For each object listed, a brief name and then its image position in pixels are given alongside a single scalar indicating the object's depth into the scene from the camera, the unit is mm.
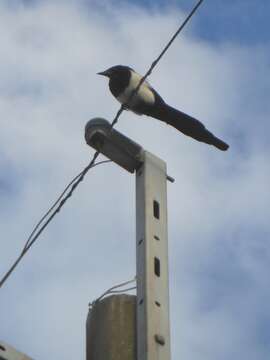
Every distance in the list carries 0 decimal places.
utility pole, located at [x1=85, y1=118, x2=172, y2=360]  5137
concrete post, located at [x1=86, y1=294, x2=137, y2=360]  5133
